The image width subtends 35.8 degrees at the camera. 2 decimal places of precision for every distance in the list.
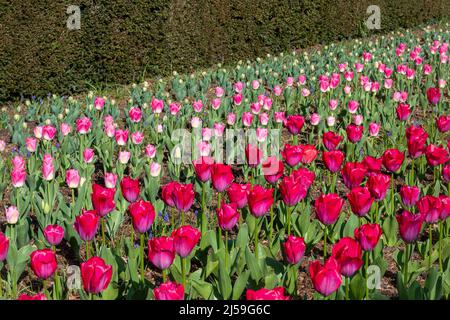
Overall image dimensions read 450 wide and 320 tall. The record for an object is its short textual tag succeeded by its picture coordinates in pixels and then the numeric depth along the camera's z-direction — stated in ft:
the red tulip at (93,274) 7.86
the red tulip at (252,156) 12.60
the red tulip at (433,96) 18.02
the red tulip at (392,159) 11.76
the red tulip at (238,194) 10.39
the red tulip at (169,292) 7.38
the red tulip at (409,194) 10.65
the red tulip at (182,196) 10.27
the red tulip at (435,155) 12.39
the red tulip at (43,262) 8.36
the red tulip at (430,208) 9.80
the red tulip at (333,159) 12.20
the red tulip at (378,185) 10.71
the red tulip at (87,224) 9.25
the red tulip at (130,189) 10.91
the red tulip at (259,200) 9.77
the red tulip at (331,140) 13.57
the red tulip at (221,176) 10.86
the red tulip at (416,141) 12.87
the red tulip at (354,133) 14.57
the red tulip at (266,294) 7.16
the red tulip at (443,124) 14.65
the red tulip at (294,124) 15.25
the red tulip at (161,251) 8.39
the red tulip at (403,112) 16.65
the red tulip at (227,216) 9.68
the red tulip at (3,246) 8.77
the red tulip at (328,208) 9.57
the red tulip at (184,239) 8.73
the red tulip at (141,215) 9.37
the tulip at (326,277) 7.61
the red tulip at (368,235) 8.84
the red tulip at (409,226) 9.05
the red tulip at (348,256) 8.07
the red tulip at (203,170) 11.64
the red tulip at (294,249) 8.73
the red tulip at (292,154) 12.41
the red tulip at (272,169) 11.75
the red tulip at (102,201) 10.03
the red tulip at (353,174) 11.20
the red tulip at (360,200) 9.89
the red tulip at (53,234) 9.51
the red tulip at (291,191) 10.36
